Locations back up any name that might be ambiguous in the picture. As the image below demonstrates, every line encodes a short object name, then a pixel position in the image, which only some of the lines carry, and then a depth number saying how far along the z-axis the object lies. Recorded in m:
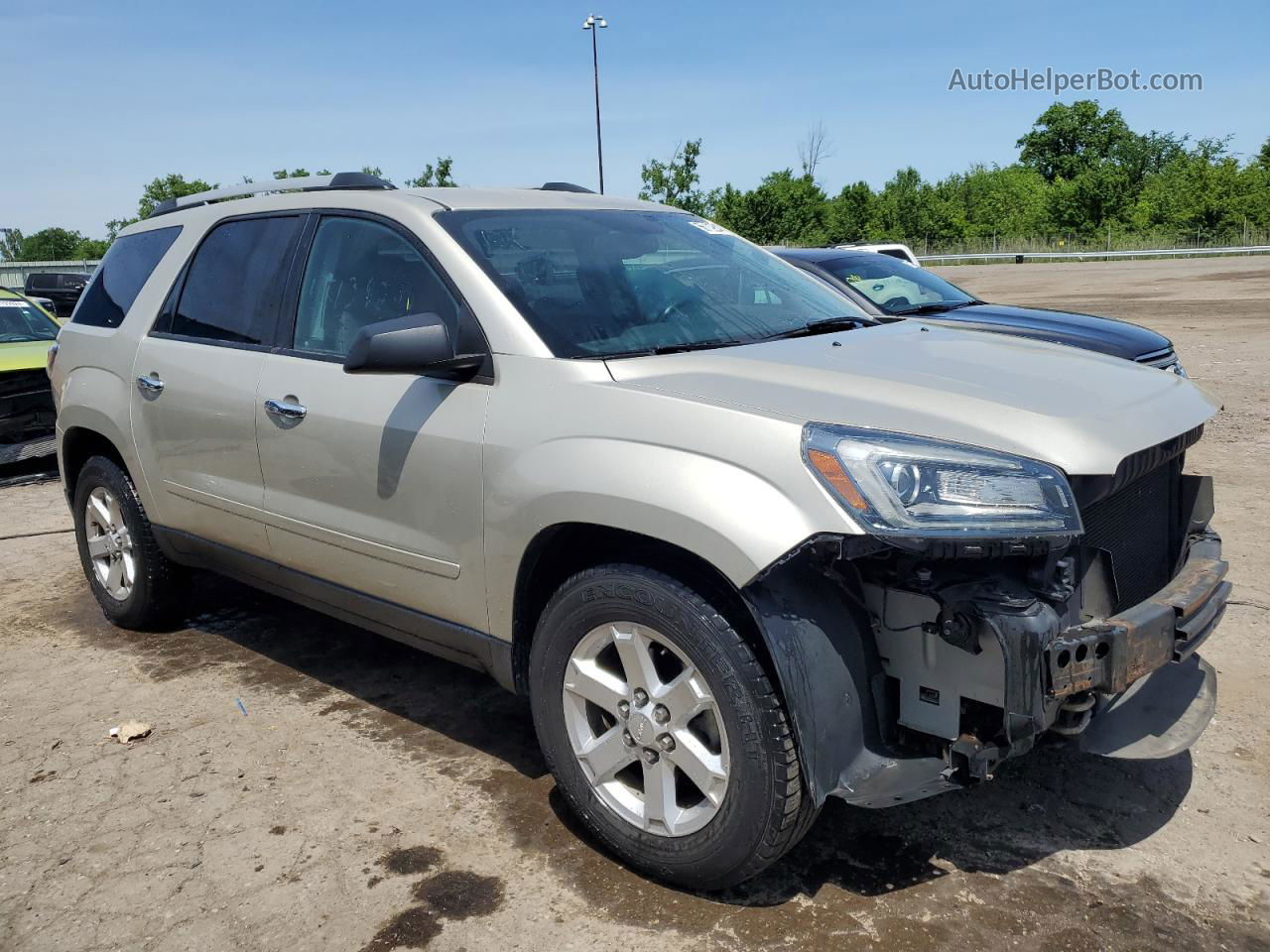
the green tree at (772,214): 48.34
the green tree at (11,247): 78.45
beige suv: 2.52
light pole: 41.42
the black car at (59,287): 16.55
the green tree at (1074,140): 85.62
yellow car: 8.95
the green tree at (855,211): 56.47
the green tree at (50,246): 83.62
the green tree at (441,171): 37.59
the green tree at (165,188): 52.25
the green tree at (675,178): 42.59
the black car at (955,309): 7.30
